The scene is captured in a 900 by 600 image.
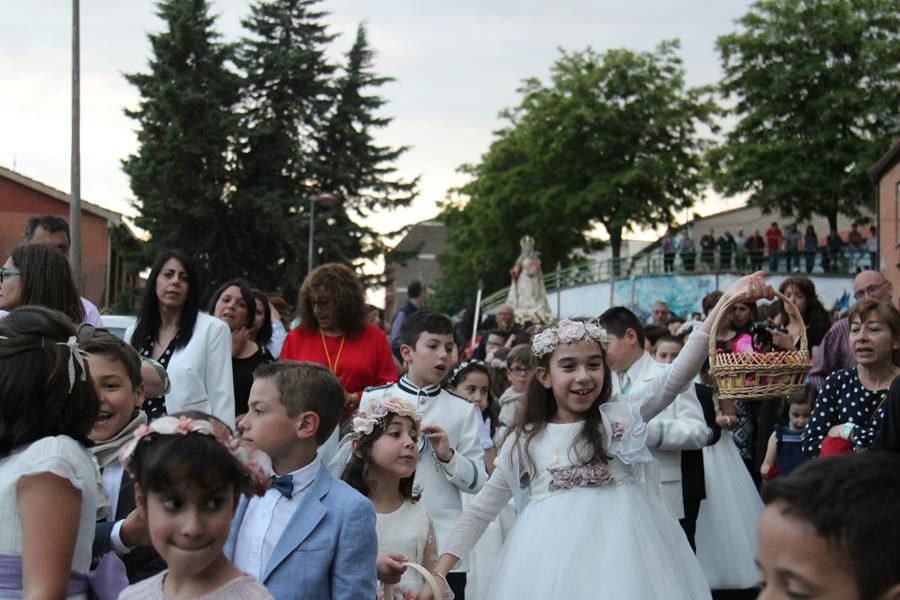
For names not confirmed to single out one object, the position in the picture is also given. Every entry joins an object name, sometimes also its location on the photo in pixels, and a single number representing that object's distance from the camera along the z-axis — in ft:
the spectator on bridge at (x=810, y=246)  155.63
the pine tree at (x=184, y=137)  154.51
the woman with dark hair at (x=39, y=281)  20.75
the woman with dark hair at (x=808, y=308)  35.14
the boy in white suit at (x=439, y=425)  22.45
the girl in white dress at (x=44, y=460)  12.05
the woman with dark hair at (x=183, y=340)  24.23
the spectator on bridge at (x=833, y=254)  154.51
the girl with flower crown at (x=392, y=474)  19.22
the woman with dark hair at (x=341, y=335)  27.32
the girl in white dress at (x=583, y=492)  19.69
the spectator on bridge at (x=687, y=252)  169.48
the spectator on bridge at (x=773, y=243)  161.48
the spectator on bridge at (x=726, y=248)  168.14
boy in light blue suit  14.38
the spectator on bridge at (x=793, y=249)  158.30
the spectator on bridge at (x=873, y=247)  144.46
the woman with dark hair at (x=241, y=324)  29.30
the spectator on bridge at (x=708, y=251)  168.25
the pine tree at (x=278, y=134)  159.63
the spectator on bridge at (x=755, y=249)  163.73
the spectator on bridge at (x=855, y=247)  151.43
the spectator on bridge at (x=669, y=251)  171.83
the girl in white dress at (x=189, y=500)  11.94
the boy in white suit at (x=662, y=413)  27.63
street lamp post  141.75
